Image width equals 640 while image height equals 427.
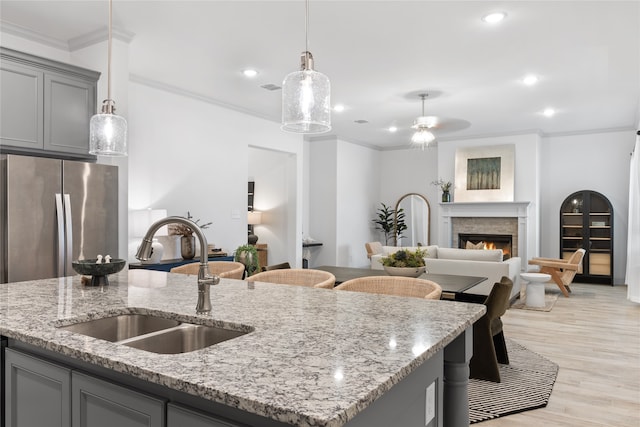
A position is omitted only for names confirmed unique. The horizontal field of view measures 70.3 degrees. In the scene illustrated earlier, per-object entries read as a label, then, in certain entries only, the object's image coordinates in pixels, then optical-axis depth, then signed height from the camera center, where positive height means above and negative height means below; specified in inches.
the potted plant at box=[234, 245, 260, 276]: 190.4 -17.4
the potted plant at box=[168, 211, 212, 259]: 207.9 -11.7
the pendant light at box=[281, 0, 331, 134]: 79.8 +21.4
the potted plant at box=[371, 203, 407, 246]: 395.9 -3.7
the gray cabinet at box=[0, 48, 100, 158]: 137.1 +35.6
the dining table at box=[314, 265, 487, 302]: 136.5 -20.4
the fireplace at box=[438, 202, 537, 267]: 331.0 -2.9
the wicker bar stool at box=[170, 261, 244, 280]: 125.1 -15.3
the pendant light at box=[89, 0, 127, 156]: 104.0 +19.4
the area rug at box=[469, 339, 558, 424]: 117.6 -49.0
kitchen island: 38.1 -14.4
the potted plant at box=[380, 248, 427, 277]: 143.6 -14.8
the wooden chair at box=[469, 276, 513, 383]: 131.0 -34.7
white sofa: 224.3 -23.7
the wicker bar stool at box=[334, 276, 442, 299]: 95.6 -14.9
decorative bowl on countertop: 90.4 -10.7
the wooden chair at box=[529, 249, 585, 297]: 274.4 -29.4
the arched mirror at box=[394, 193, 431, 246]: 392.5 -0.9
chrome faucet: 68.3 -7.0
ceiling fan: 247.9 +51.4
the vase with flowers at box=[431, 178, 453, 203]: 358.3 +24.0
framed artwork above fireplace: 336.8 +34.2
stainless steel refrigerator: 128.3 +0.3
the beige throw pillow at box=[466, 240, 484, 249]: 331.3 -20.0
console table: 183.5 -20.0
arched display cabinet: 316.8 -9.7
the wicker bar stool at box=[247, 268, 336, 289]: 112.7 -15.1
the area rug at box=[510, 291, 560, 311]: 238.8 -46.8
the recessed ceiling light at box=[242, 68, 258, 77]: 198.2 +63.9
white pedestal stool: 242.1 -38.2
